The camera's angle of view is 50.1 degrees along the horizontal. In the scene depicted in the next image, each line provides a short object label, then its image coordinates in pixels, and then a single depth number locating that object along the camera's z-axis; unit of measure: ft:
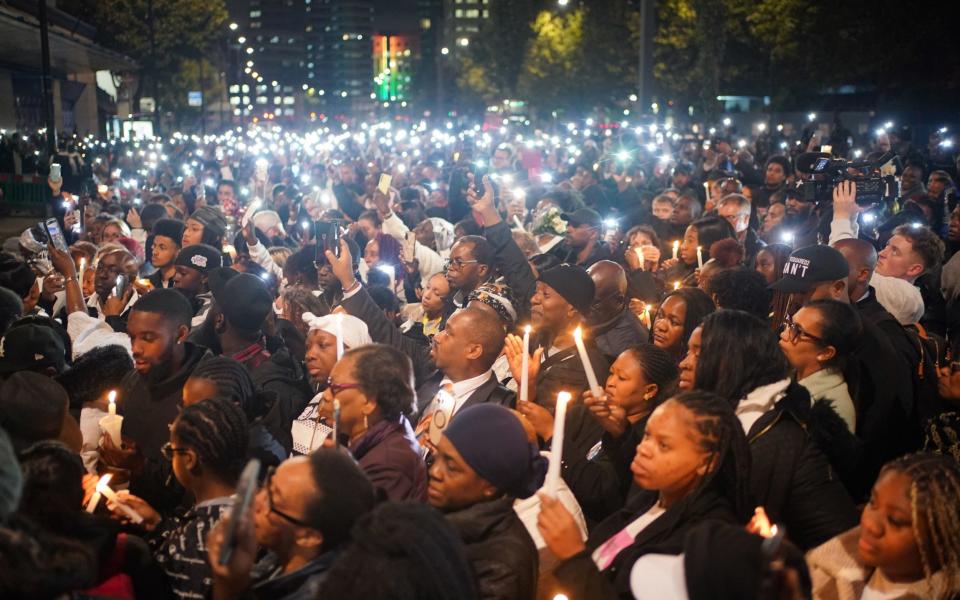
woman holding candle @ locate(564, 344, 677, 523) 14.35
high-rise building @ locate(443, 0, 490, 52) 478.18
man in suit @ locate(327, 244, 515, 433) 16.96
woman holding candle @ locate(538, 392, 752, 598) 11.51
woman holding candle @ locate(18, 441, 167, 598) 10.38
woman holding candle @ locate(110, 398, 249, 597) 12.42
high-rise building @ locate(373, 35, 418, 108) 538.06
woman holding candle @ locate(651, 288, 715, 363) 19.17
